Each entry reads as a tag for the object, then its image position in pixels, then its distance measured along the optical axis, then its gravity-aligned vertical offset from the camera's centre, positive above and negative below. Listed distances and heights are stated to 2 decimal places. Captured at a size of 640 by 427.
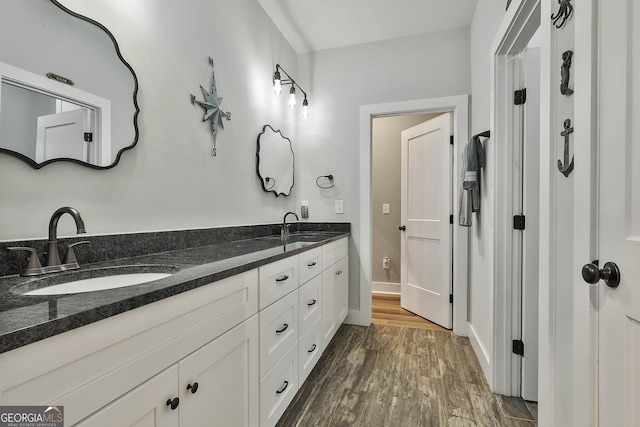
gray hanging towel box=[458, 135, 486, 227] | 2.06 +0.31
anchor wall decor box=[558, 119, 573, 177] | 1.01 +0.22
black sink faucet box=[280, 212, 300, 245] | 2.02 -0.17
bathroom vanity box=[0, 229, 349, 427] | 0.54 -0.33
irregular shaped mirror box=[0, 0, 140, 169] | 0.92 +0.44
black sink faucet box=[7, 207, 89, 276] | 0.90 -0.14
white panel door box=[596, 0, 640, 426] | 0.68 +0.02
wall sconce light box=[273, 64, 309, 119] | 2.28 +1.02
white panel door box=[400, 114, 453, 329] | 2.78 -0.07
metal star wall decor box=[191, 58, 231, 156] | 1.74 +0.63
